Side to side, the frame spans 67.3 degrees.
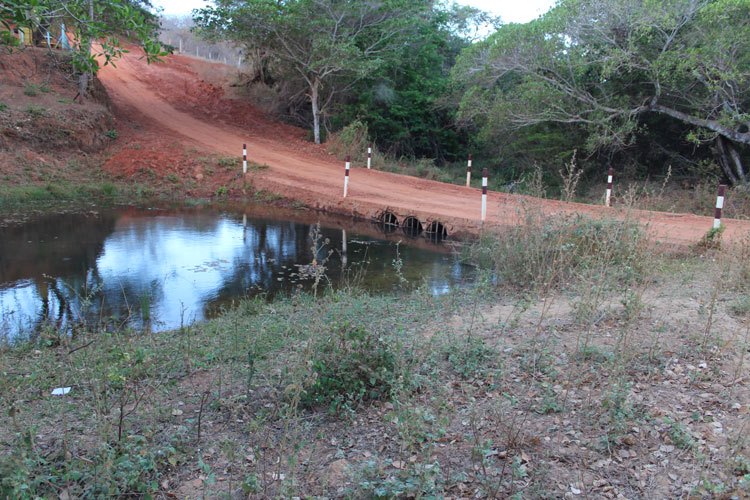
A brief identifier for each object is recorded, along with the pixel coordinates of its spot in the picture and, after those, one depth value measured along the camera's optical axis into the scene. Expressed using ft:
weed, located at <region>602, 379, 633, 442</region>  10.73
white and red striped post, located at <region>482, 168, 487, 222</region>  38.20
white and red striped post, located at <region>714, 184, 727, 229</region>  30.89
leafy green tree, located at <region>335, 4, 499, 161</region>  75.31
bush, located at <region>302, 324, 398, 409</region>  12.27
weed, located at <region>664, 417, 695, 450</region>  10.30
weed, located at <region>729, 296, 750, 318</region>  17.48
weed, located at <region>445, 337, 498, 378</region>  13.92
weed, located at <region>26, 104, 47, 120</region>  57.62
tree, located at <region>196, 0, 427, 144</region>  64.64
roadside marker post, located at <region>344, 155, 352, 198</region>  48.52
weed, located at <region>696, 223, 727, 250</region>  28.86
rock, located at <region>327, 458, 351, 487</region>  9.52
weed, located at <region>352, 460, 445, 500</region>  8.60
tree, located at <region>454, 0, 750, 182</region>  45.88
